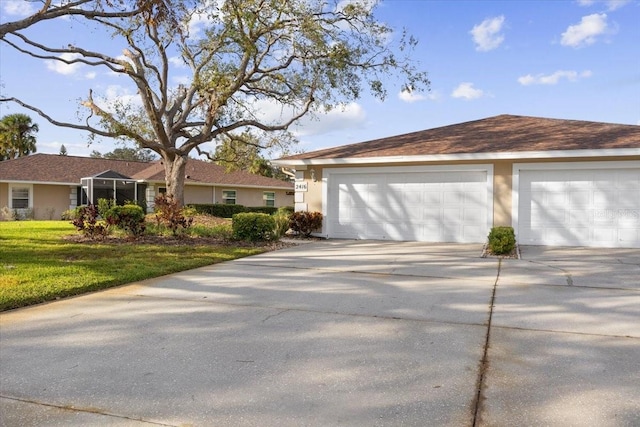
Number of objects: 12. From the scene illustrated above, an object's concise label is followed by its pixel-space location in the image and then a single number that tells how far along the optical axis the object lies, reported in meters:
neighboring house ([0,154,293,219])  23.77
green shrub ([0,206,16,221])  22.58
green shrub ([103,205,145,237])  11.82
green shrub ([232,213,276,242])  11.73
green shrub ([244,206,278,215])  26.31
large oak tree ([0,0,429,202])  14.80
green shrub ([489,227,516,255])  9.68
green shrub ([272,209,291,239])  12.77
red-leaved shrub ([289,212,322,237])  13.55
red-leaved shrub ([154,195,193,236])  12.06
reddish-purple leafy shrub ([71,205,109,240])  11.88
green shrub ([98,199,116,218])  12.46
